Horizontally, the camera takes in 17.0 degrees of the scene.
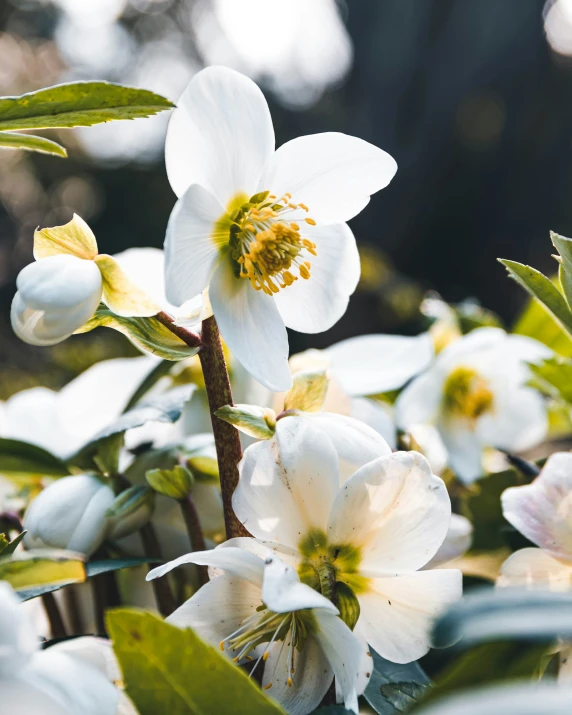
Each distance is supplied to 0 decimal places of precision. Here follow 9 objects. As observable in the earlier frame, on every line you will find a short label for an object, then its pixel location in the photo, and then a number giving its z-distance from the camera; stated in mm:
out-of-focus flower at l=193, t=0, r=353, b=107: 4672
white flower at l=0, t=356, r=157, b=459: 452
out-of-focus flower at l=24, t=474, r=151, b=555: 397
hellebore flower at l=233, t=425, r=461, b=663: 370
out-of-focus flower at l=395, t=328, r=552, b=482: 499
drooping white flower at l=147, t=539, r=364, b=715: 362
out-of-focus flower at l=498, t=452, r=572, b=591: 387
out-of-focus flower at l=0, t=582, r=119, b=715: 324
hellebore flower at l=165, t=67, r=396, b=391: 376
